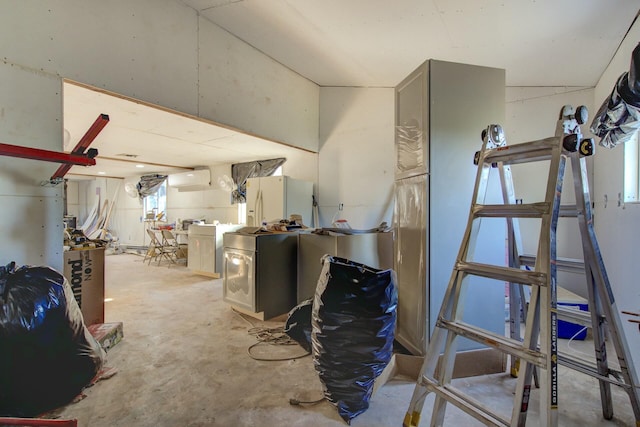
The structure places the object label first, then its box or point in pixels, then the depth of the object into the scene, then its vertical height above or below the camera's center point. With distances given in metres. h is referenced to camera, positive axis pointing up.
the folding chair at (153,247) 6.57 -0.84
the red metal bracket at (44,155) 1.62 +0.31
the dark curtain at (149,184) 7.93 +0.66
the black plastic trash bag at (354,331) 1.63 -0.65
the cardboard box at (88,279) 2.45 -0.59
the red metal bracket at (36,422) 1.28 -0.92
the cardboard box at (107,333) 2.41 -1.01
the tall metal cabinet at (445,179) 2.00 +0.22
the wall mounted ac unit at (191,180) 6.93 +0.69
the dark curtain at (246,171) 5.68 +0.76
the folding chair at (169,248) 6.56 -0.88
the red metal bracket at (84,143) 1.96 +0.43
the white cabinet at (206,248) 5.23 -0.68
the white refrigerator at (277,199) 4.56 +0.17
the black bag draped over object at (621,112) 1.31 +0.52
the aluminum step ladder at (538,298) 1.12 -0.37
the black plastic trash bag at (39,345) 1.54 -0.73
